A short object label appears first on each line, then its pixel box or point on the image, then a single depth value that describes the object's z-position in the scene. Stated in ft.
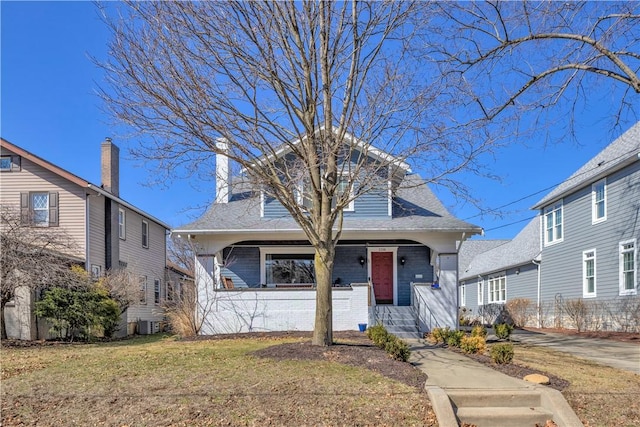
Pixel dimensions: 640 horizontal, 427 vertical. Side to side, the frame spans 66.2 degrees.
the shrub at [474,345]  31.68
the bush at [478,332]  35.65
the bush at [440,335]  36.91
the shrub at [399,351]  26.99
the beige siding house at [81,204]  59.41
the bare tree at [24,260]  39.34
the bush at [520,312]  74.54
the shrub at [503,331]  41.19
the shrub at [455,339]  34.63
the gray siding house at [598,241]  52.60
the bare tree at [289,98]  26.68
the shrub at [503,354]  26.94
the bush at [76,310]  45.27
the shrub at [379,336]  30.17
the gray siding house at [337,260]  47.42
